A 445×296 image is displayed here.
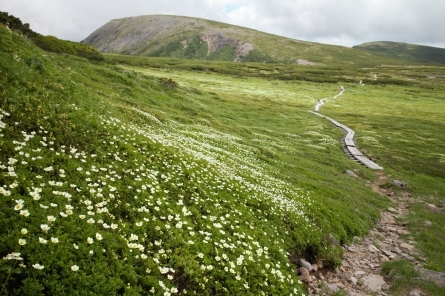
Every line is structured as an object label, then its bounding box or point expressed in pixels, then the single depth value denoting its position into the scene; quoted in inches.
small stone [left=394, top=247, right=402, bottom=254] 775.8
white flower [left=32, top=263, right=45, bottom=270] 270.7
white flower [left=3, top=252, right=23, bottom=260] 262.8
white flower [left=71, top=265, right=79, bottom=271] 292.3
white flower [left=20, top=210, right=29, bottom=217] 313.2
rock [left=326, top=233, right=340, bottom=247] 709.2
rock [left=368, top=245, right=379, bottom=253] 767.0
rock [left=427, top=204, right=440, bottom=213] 1138.7
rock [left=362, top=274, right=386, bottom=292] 590.7
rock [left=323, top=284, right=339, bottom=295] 547.5
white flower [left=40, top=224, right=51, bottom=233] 310.0
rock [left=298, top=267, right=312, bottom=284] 546.9
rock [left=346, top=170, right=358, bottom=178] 1490.9
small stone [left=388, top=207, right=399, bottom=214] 1104.8
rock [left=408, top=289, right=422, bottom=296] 551.0
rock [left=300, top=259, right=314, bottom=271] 585.0
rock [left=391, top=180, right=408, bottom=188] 1403.4
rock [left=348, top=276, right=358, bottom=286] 605.6
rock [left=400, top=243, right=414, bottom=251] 798.3
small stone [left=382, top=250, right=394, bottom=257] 756.6
